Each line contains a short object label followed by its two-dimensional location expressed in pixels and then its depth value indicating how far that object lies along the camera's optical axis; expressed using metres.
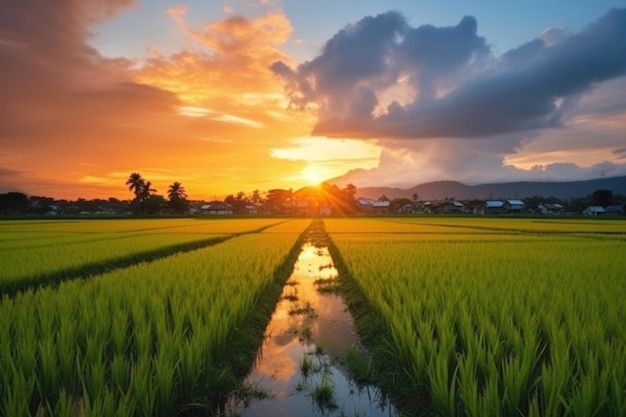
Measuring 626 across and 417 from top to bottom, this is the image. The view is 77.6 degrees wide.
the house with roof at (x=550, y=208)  98.69
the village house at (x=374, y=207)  104.16
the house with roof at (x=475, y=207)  91.34
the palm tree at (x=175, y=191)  82.14
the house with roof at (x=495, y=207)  90.88
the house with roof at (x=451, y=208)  94.75
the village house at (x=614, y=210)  75.17
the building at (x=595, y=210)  79.94
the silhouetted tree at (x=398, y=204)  100.88
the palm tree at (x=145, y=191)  78.38
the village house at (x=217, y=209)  107.26
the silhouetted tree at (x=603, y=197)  81.50
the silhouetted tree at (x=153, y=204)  76.00
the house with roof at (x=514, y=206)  94.62
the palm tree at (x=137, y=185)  77.62
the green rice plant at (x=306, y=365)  4.41
